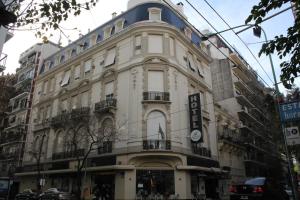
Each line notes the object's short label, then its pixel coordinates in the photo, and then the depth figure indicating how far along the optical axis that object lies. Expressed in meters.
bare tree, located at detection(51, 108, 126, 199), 19.28
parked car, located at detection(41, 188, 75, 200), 15.86
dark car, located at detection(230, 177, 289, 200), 9.62
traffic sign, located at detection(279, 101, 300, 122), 7.72
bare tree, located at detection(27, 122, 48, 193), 24.27
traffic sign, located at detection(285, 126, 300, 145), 7.72
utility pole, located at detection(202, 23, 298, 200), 8.03
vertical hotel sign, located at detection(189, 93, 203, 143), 18.80
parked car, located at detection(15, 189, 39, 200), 19.66
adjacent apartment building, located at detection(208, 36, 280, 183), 26.97
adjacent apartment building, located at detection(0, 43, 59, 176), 30.08
